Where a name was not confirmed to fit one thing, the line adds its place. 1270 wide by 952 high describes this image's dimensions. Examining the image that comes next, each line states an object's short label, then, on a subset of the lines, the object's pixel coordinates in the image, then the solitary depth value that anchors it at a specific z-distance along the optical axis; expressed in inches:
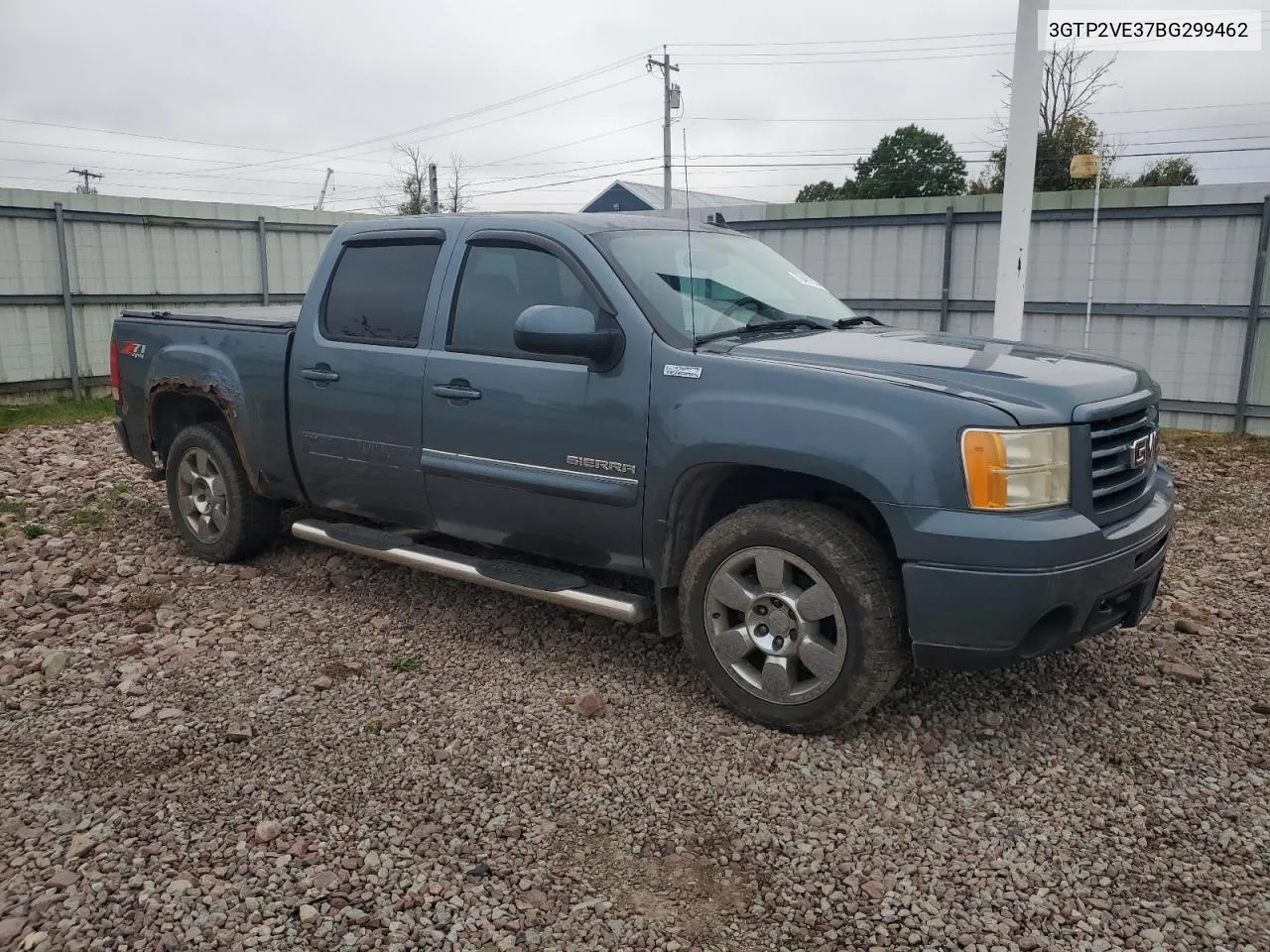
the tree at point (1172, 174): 1165.1
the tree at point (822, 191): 1801.2
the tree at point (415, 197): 1397.6
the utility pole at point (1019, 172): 258.5
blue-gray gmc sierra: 132.2
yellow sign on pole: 402.0
